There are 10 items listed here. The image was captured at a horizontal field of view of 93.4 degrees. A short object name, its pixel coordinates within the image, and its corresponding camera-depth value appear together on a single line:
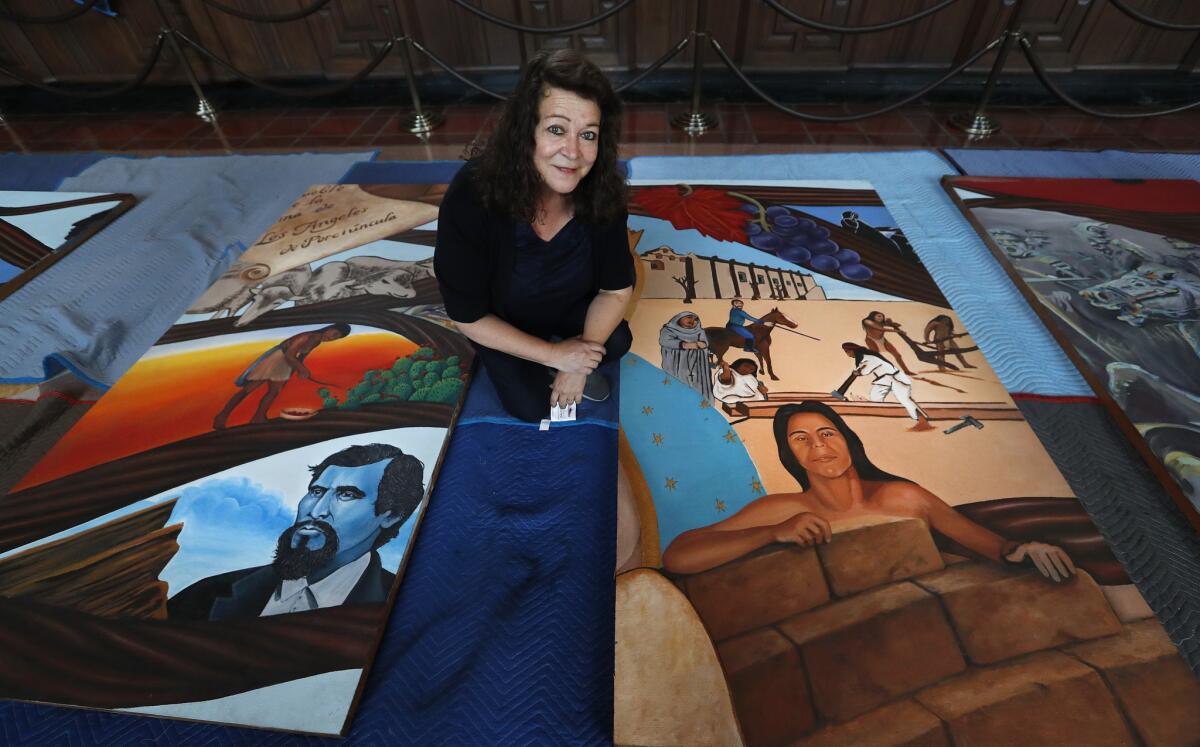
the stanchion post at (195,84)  4.30
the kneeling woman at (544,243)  1.40
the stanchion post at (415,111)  4.14
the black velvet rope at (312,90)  4.04
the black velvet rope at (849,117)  3.59
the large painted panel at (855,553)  1.33
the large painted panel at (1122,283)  1.89
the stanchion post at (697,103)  3.78
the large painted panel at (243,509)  1.47
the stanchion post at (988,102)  3.60
